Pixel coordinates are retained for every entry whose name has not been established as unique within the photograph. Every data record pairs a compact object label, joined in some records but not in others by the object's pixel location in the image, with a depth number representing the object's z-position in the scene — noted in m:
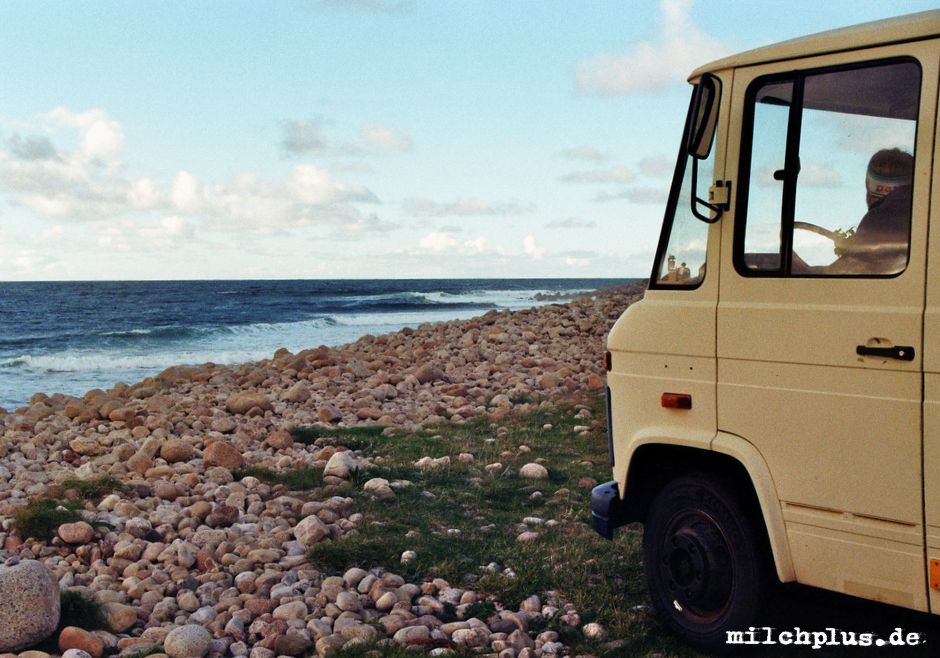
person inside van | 4.09
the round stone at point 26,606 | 5.17
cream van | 4.01
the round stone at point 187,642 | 5.15
